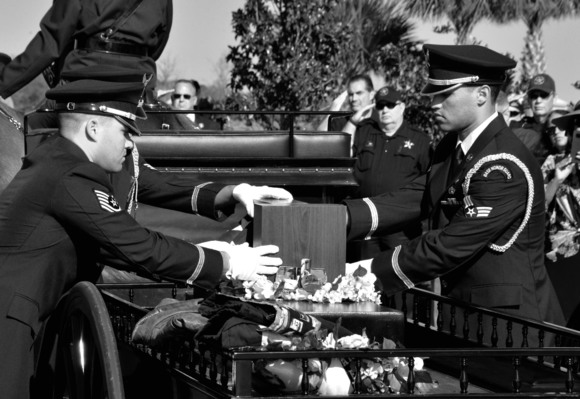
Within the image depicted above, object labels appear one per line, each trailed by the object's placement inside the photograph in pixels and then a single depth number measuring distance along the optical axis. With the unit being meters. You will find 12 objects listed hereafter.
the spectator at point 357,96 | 15.61
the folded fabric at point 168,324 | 5.84
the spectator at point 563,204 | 11.77
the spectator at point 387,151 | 14.09
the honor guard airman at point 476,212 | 7.01
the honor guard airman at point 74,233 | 6.17
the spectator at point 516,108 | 17.29
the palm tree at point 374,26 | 26.94
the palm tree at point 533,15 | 35.72
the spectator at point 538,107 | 13.99
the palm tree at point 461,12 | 33.72
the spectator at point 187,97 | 16.52
